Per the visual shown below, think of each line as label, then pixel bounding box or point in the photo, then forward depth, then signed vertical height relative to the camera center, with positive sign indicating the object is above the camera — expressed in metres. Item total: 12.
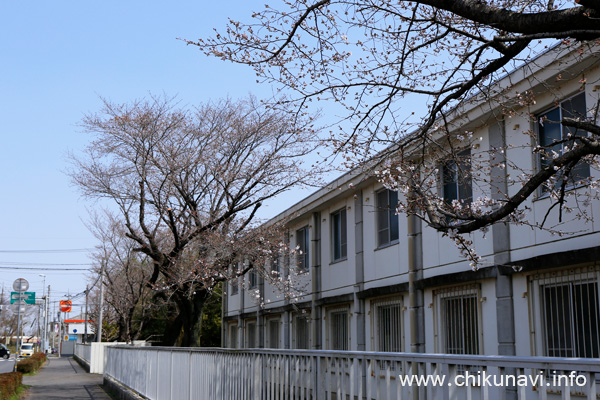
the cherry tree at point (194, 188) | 19.59 +3.78
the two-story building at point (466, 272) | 10.89 +0.88
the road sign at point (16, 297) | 25.83 +0.79
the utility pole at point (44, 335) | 75.34 -2.09
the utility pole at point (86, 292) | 59.62 +2.16
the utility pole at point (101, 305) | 40.09 +0.64
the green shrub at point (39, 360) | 37.84 -2.67
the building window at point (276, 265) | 23.12 +1.85
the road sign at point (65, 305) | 65.50 +1.15
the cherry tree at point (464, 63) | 5.84 +2.52
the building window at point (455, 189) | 13.93 +2.62
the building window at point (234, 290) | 32.54 +1.23
